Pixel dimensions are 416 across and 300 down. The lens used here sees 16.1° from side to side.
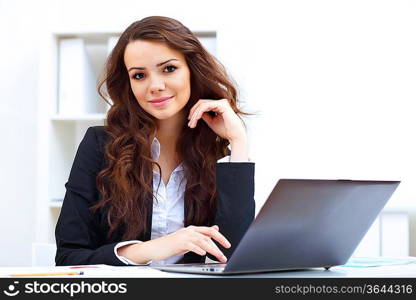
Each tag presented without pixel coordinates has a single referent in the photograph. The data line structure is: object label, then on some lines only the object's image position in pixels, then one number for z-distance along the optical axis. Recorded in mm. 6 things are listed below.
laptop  2863
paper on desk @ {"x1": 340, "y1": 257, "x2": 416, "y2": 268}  3154
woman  3523
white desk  2926
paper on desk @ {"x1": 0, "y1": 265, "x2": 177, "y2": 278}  2908
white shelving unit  4579
